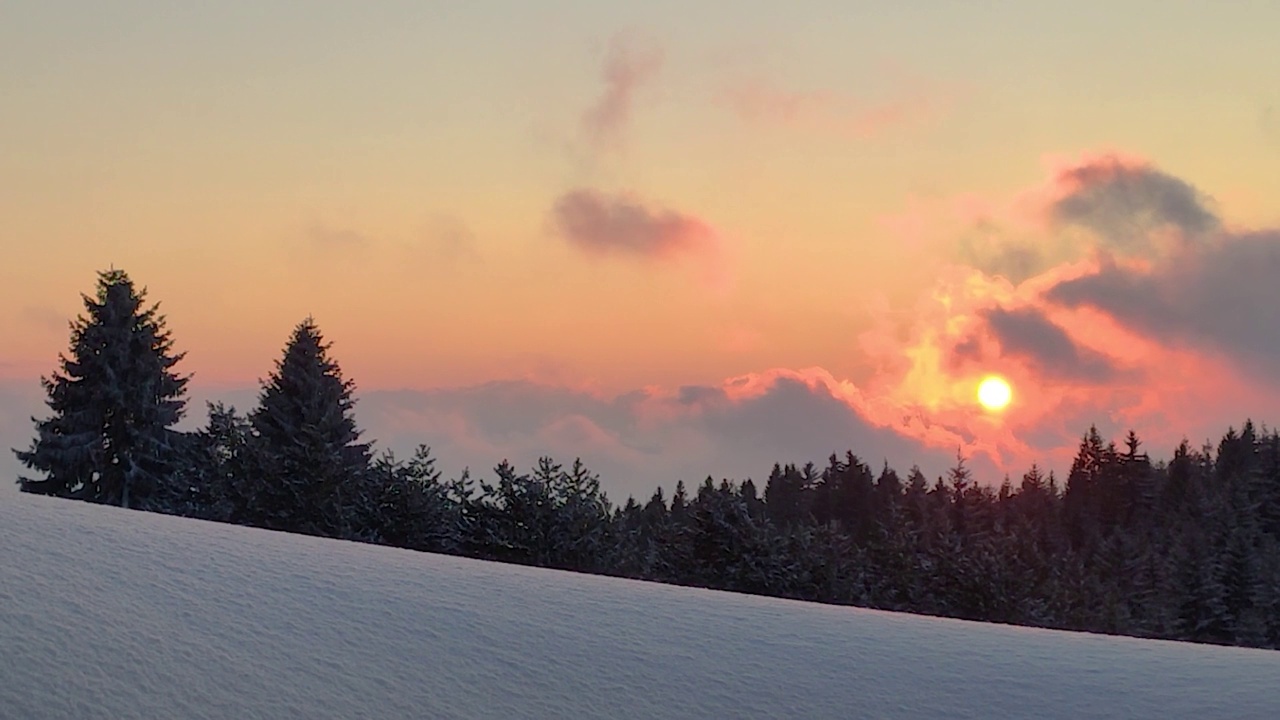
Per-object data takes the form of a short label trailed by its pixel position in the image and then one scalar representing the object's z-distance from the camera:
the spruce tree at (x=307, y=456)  44.97
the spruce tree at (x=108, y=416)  49.31
